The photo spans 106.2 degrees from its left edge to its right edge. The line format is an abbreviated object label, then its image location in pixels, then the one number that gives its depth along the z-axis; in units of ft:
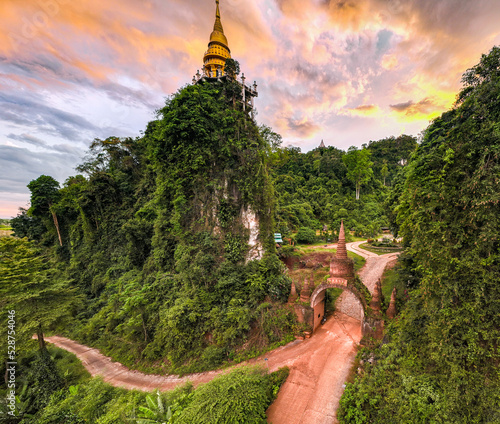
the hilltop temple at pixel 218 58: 67.06
